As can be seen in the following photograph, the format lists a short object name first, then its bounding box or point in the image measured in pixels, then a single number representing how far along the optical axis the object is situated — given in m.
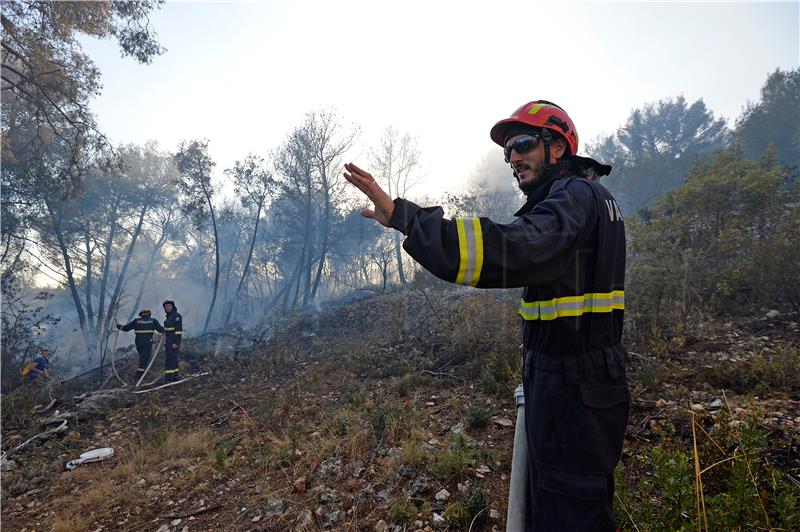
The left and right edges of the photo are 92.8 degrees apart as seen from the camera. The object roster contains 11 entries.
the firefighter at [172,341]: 9.30
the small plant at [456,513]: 2.66
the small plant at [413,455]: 3.46
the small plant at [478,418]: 3.98
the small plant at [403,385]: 5.69
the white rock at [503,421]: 3.97
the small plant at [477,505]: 2.67
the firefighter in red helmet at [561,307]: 1.26
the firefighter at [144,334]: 9.69
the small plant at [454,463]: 3.15
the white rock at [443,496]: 2.95
